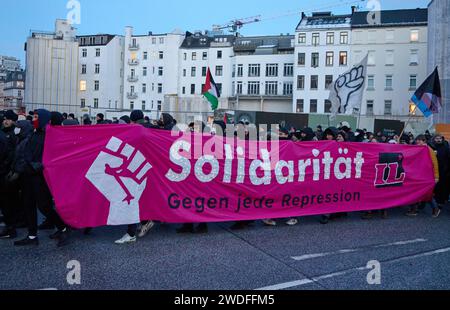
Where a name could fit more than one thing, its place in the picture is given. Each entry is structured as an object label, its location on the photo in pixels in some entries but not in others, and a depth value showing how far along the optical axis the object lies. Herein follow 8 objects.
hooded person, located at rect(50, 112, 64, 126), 6.94
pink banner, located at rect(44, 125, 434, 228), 6.86
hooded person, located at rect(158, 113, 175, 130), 9.33
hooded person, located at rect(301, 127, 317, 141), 10.87
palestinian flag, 17.36
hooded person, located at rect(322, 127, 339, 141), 9.73
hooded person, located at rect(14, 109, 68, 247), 6.75
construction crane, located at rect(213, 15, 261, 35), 112.11
